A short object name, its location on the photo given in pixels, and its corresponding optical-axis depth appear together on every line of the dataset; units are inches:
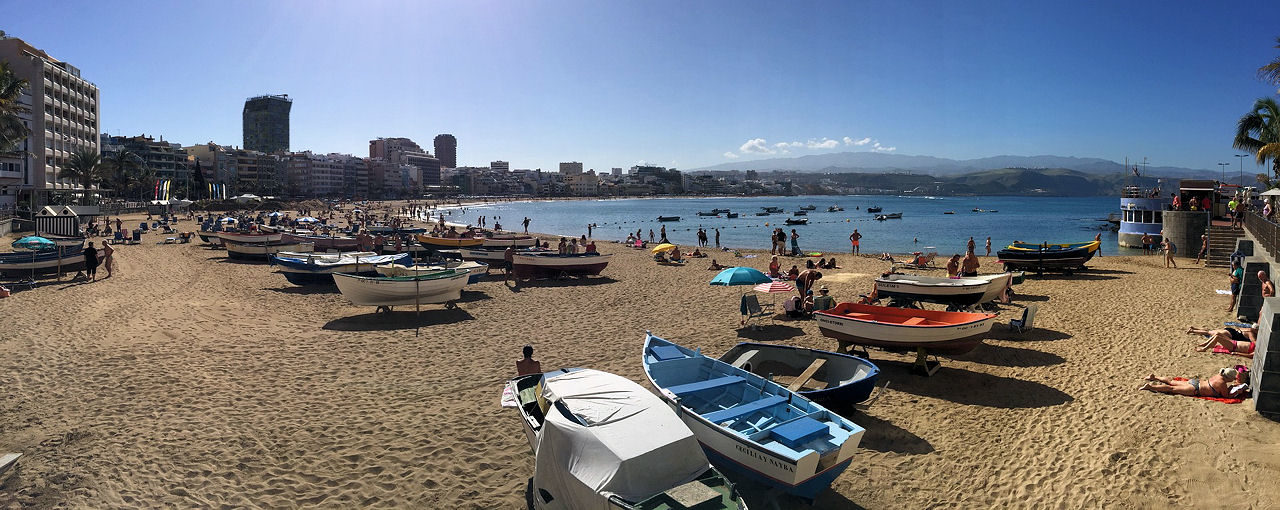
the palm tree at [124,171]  3063.5
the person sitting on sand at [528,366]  329.9
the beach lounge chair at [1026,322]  514.3
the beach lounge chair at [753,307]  528.0
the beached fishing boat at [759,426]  228.1
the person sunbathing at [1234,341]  422.0
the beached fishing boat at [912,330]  387.2
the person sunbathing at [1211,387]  330.0
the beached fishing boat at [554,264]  858.8
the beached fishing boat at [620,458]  189.3
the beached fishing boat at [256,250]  1087.6
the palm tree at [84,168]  2263.8
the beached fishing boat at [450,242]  1136.2
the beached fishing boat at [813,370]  306.3
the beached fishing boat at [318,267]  795.4
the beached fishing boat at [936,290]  562.3
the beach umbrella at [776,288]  515.8
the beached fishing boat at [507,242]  1129.4
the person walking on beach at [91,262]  781.9
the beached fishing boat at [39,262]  767.1
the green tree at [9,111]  1322.6
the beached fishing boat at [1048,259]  831.1
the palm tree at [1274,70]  794.8
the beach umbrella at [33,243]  959.5
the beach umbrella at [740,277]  523.5
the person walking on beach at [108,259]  829.2
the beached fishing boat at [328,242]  1178.6
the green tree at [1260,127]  1020.9
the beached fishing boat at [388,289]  599.8
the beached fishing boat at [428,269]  711.7
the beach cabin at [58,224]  1375.5
